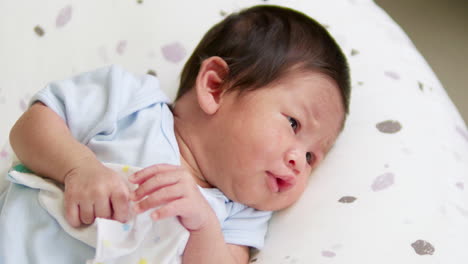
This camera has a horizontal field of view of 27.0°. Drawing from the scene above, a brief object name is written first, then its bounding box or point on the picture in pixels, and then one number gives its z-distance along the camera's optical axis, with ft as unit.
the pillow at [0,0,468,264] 1.81
